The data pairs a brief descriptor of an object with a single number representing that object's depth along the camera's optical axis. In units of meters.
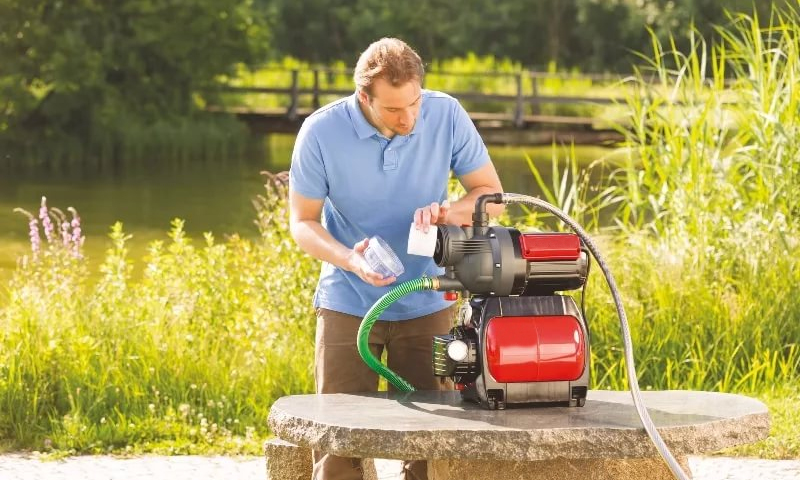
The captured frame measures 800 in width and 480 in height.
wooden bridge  25.05
